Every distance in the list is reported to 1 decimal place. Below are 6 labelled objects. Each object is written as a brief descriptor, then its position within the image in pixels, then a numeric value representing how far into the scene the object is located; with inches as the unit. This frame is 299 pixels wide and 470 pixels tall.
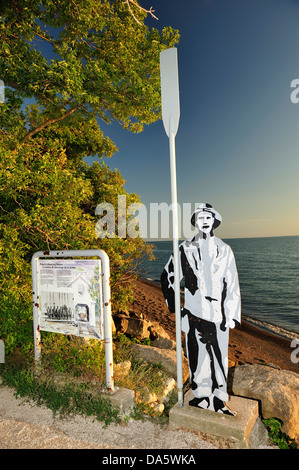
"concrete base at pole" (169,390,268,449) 128.6
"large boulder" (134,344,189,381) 225.9
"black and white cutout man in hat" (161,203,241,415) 142.1
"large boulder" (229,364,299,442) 164.2
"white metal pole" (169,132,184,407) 142.9
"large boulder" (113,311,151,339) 401.1
